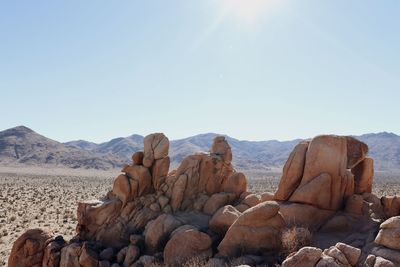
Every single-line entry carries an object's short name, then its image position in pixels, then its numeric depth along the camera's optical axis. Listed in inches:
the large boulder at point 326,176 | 727.7
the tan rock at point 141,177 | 897.5
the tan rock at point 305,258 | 474.3
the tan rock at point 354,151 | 832.3
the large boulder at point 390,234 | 519.5
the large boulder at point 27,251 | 764.6
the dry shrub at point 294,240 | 596.7
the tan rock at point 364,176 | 836.0
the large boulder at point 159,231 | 740.0
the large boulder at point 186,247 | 664.4
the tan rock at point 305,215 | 703.7
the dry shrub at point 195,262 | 602.4
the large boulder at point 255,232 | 644.7
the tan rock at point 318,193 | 724.7
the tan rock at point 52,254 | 747.2
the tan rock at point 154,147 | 932.0
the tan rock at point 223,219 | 735.1
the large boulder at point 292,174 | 780.0
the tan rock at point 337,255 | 482.0
